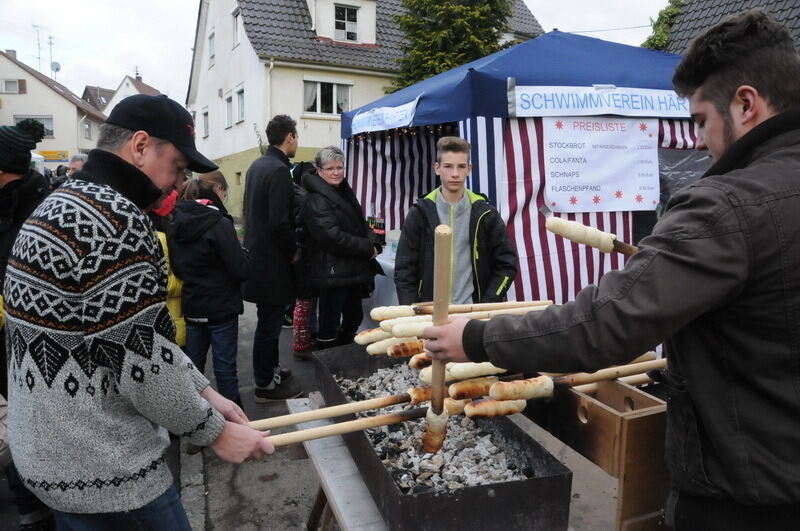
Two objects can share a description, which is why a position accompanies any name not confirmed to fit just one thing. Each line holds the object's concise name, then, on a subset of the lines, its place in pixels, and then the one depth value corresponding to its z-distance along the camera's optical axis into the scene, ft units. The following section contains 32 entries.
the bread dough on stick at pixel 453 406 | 6.58
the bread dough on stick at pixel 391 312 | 6.92
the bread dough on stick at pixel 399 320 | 6.44
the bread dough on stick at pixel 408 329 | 5.92
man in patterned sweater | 4.78
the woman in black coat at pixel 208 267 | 12.55
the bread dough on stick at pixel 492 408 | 6.35
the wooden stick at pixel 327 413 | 5.99
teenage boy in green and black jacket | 12.26
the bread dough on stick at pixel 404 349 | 6.88
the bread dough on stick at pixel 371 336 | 7.20
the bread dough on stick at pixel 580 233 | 5.75
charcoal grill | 5.67
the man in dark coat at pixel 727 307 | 3.85
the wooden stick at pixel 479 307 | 7.42
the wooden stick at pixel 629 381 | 7.48
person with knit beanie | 9.37
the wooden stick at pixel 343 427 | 5.72
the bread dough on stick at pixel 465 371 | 6.38
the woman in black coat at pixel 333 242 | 15.74
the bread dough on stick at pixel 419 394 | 6.63
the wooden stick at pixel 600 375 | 6.99
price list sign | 15.65
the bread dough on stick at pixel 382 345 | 6.99
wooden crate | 6.05
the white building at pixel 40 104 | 128.47
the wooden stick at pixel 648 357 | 7.72
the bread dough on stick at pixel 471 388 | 6.30
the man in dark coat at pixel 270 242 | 15.31
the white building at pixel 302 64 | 59.41
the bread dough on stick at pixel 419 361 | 6.66
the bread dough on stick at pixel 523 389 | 6.23
